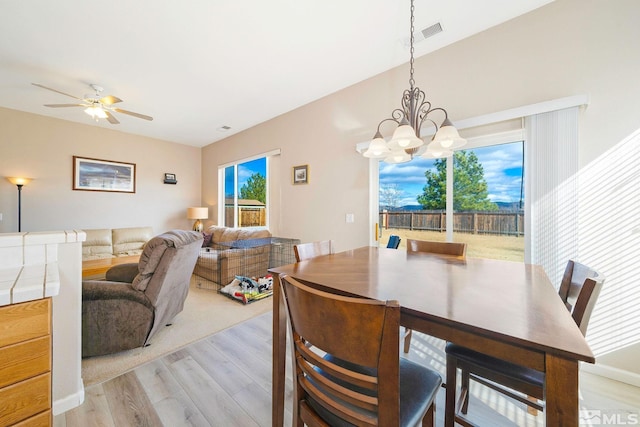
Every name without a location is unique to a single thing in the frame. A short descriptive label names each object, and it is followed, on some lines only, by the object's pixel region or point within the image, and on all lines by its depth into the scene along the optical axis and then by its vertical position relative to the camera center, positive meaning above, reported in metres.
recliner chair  1.85 -0.72
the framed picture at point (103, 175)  4.49 +0.72
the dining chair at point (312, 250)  1.68 -0.28
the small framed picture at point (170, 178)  5.55 +0.78
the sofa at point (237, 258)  3.69 -0.74
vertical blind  1.84 +0.19
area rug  1.81 -1.18
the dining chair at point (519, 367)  0.92 -0.68
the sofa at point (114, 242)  4.31 -0.58
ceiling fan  2.88 +1.33
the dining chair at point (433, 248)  1.79 -0.28
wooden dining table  0.60 -0.32
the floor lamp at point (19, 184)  3.76 +0.43
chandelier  1.46 +0.45
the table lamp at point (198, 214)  5.57 -0.05
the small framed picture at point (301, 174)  3.76 +0.61
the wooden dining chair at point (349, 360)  0.64 -0.46
